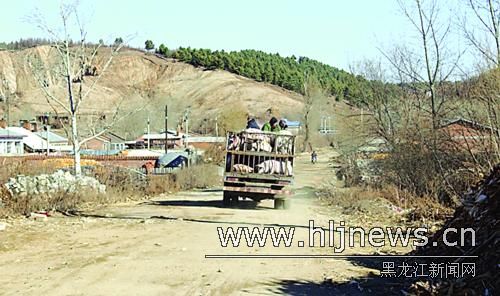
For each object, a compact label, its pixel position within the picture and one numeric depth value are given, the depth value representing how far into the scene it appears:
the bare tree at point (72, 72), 30.69
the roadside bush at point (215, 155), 46.92
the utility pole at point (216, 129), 113.76
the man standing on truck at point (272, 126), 22.29
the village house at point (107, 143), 99.91
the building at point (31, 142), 84.38
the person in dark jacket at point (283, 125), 22.55
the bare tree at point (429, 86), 24.84
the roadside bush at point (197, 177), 34.61
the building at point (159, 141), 102.48
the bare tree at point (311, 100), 114.62
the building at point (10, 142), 75.75
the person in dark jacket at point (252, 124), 22.69
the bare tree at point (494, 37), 19.98
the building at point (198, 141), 89.97
